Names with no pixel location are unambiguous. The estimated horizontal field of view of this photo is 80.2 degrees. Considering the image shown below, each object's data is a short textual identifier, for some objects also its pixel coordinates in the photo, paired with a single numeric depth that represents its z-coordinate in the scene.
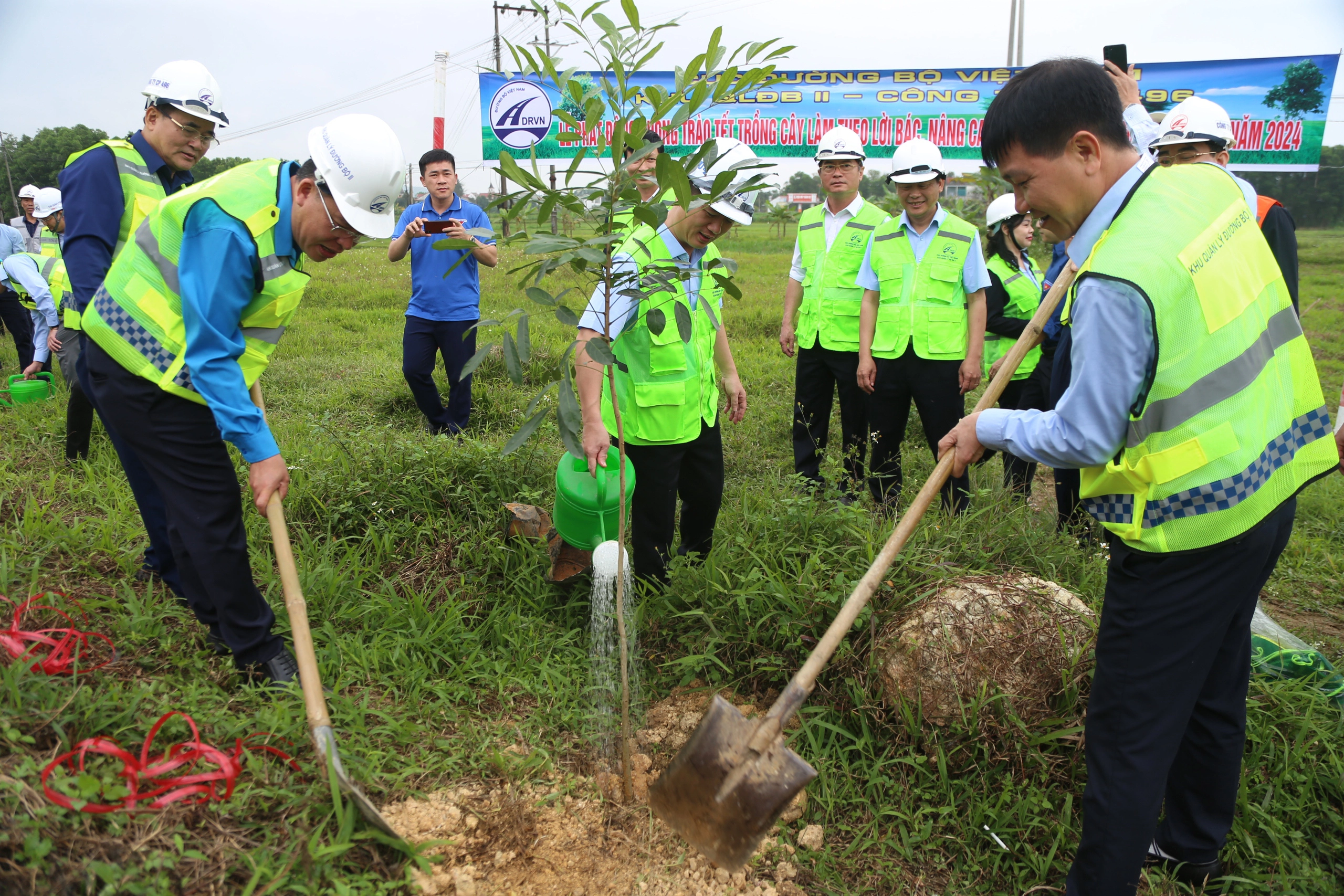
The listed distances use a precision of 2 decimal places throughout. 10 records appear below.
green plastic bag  2.54
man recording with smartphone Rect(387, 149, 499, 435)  4.67
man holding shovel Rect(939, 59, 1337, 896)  1.49
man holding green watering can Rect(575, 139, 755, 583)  2.43
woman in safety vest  4.09
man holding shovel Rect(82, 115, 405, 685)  2.04
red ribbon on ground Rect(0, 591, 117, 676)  2.08
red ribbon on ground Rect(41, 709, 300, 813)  1.74
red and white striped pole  11.69
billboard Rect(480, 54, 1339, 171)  9.27
